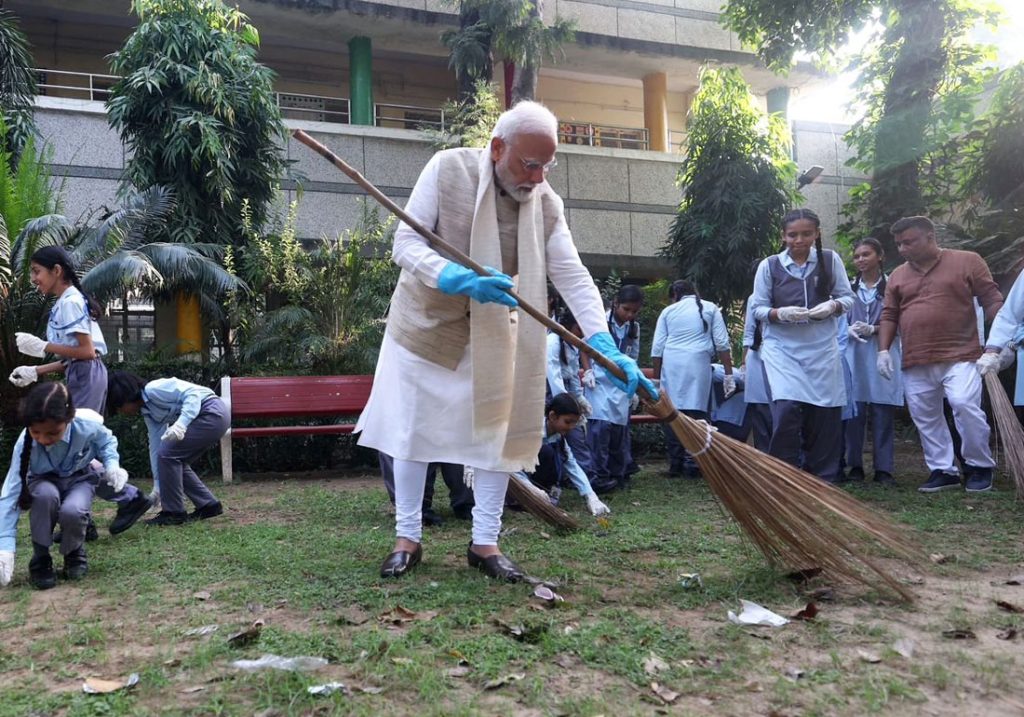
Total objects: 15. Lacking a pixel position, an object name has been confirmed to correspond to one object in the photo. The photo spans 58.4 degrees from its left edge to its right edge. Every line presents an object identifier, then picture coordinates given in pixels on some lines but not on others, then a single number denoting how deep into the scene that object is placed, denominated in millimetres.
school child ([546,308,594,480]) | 6348
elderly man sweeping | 3783
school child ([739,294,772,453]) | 6918
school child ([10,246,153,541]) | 5336
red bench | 8180
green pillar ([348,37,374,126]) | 15211
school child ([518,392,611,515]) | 5770
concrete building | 13656
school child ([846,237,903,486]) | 6961
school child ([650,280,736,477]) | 7652
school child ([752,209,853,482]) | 6352
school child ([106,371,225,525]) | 5715
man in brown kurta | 6191
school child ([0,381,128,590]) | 4051
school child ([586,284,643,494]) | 6898
